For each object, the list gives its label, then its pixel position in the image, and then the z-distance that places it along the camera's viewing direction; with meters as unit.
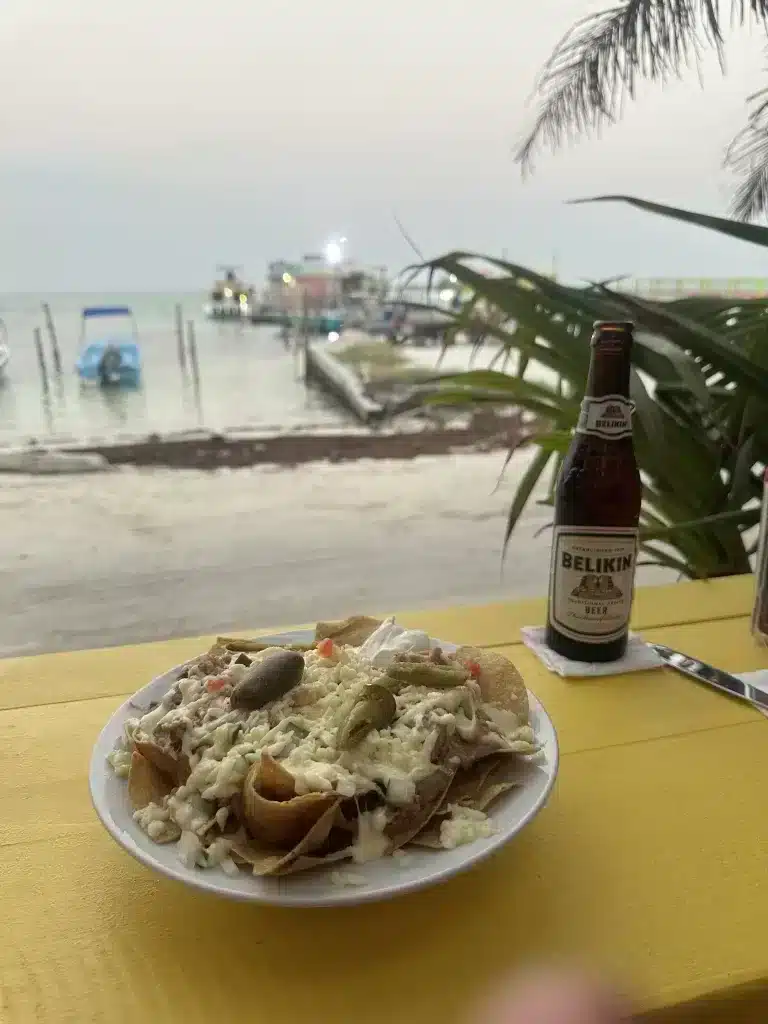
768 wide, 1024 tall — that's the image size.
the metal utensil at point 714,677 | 0.75
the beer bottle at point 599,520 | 0.76
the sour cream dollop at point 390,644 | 0.61
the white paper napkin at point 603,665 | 0.81
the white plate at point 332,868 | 0.44
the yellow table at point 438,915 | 0.44
